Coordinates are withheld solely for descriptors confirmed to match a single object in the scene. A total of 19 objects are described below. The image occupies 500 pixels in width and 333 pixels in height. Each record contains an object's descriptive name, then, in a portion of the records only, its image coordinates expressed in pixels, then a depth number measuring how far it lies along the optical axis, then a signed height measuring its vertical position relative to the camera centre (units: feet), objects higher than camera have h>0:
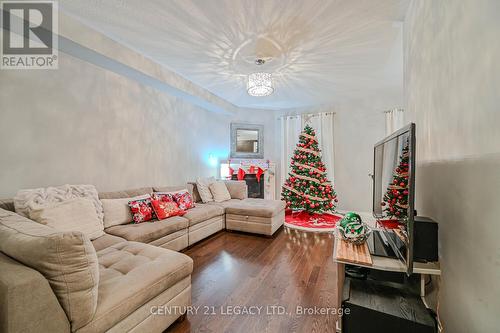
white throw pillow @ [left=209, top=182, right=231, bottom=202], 12.75 -1.67
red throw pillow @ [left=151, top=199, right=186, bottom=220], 8.69 -1.91
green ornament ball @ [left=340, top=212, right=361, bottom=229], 5.12 -1.32
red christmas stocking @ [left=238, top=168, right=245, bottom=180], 16.71 -0.67
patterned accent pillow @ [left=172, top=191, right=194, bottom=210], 9.84 -1.71
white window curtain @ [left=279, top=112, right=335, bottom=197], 16.08 +2.58
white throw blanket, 5.68 -1.03
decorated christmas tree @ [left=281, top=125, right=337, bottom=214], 14.11 -1.14
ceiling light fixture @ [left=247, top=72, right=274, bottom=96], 9.87 +3.97
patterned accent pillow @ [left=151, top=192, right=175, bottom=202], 9.18 -1.43
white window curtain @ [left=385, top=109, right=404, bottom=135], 14.01 +3.21
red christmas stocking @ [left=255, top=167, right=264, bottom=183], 17.19 -0.63
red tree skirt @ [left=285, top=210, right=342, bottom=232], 11.96 -3.53
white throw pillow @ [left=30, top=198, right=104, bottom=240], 5.46 -1.50
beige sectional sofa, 2.80 -2.19
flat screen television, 3.49 -0.66
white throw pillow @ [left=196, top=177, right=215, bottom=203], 12.41 -1.52
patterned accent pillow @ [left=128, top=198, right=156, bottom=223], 8.20 -1.86
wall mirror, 17.62 +2.15
